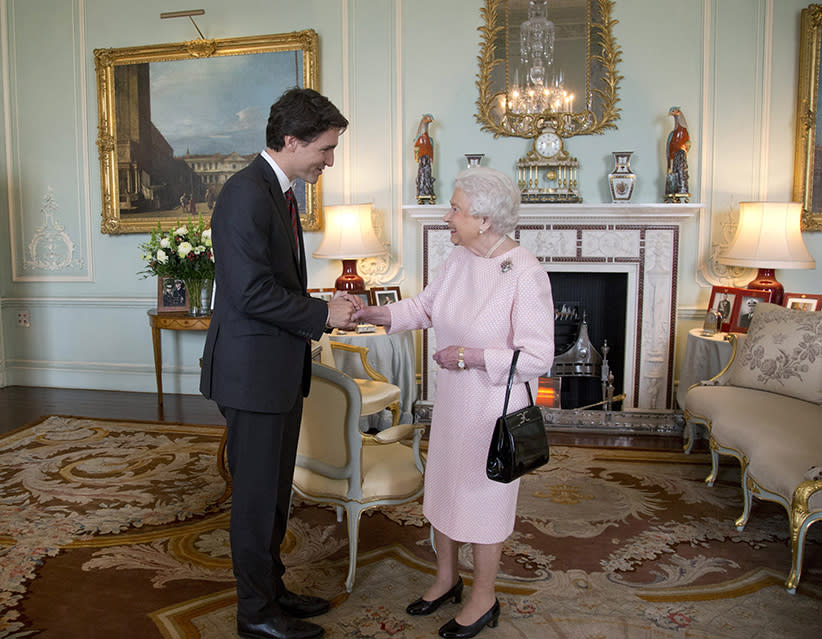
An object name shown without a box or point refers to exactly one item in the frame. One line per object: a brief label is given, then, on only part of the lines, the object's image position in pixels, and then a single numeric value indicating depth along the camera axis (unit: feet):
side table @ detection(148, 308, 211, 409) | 17.16
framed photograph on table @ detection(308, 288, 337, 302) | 17.49
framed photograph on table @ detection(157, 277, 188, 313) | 17.76
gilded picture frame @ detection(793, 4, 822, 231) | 16.06
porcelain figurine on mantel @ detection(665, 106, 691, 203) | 16.17
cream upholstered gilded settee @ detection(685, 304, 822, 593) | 9.11
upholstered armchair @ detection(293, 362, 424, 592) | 8.51
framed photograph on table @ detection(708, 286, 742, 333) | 15.79
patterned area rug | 8.19
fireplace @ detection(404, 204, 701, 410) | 16.55
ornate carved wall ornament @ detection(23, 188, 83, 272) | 20.63
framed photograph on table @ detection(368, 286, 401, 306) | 17.46
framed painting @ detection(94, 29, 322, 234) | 18.76
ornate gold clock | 17.30
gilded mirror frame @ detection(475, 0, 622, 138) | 16.92
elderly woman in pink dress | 7.19
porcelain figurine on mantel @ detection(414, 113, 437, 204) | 17.29
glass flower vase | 17.02
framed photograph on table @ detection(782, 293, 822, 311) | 14.83
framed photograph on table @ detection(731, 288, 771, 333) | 15.34
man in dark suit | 6.84
